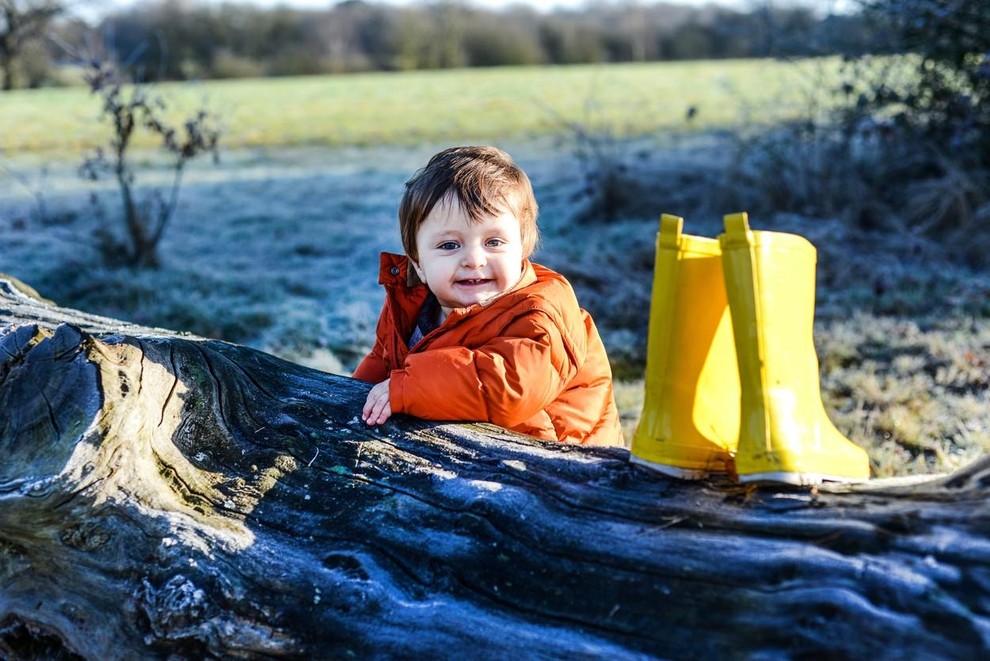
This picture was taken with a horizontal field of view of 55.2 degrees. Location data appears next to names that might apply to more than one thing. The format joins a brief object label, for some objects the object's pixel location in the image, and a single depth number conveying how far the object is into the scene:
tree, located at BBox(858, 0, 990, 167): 7.96
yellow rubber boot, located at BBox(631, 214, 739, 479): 2.18
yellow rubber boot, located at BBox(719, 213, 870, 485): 2.03
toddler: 2.57
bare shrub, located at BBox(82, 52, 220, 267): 7.00
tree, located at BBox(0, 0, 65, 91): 25.44
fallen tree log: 1.78
